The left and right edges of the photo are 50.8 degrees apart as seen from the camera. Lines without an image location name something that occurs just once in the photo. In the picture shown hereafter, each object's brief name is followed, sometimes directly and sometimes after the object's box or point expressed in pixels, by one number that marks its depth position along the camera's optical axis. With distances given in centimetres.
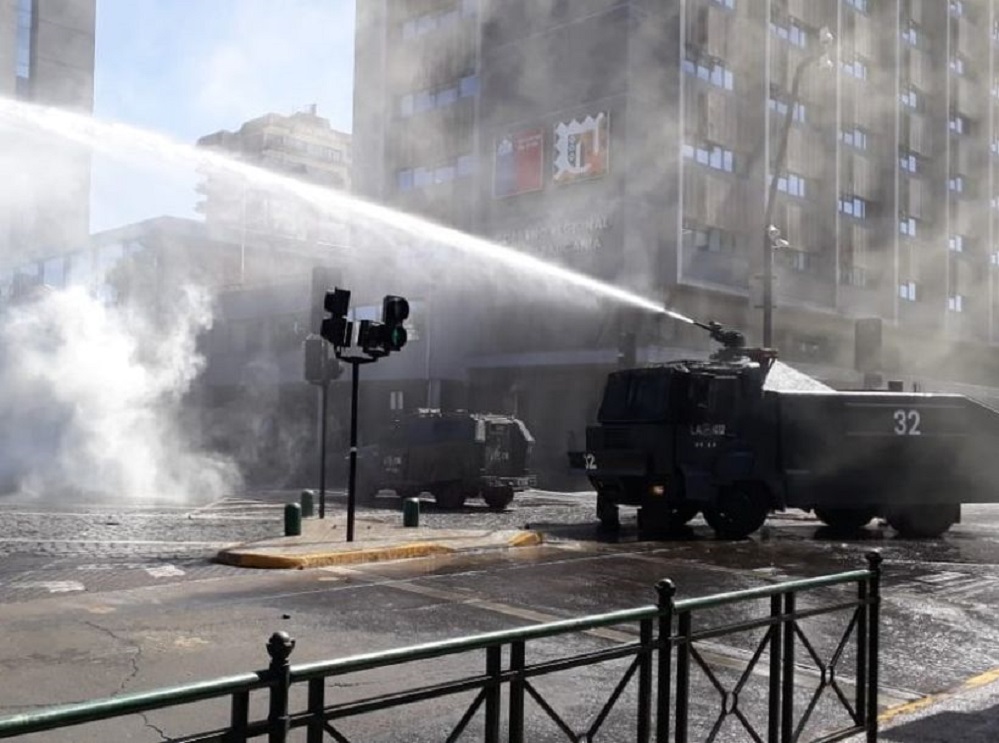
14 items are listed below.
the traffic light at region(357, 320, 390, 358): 1083
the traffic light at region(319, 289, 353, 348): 1095
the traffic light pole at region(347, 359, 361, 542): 1093
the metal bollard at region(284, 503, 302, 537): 1168
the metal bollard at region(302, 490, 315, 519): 1402
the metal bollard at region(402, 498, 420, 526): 1291
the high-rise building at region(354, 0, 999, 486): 3023
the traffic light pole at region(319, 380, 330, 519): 1373
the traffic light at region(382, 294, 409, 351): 1078
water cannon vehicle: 1288
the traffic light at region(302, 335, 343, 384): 1389
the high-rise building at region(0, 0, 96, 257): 5119
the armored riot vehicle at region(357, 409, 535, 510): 1744
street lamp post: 1705
